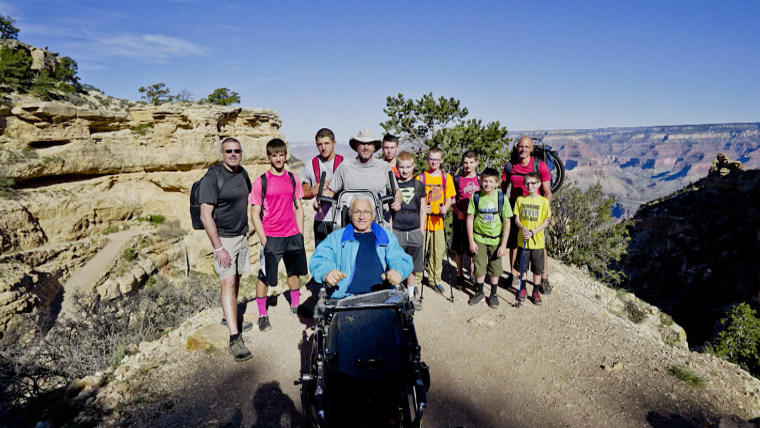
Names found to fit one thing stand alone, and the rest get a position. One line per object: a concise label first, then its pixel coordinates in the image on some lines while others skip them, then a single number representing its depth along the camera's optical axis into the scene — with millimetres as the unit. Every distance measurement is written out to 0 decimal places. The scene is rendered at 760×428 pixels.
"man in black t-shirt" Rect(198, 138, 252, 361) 4027
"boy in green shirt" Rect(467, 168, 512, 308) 5504
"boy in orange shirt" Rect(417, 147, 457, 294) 5699
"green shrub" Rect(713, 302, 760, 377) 14234
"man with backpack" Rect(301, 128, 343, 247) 4906
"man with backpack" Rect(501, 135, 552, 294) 5734
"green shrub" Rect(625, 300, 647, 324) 7820
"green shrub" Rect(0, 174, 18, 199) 12344
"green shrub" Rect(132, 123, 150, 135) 16938
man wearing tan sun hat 4473
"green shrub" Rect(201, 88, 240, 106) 33031
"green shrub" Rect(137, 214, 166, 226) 16875
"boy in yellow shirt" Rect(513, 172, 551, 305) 5457
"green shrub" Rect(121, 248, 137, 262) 14625
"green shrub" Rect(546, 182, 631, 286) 12266
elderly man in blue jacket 3252
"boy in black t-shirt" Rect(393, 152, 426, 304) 5207
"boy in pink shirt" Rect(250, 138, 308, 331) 4543
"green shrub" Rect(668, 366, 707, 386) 3990
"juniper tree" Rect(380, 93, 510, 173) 13672
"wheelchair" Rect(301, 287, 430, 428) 2418
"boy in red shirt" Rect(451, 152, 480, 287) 5882
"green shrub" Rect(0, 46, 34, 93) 16250
